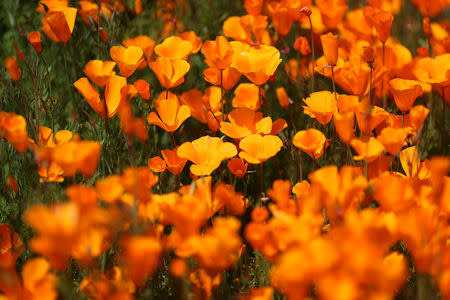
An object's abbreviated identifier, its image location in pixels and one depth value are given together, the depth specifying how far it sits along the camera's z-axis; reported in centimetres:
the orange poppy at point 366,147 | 188
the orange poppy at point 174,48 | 204
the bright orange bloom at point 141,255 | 171
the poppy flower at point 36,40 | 201
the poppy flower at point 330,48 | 197
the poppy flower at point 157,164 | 193
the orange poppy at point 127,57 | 198
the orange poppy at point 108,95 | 195
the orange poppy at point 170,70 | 198
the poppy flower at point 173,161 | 193
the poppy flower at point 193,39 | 207
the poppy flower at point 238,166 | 193
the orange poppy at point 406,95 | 196
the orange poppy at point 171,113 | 197
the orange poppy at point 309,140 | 190
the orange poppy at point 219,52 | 197
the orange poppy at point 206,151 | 191
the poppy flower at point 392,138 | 189
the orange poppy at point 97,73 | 196
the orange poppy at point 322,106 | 195
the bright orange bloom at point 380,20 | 203
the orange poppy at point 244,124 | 196
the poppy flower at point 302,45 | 211
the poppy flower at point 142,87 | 199
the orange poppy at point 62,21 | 200
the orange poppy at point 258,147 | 190
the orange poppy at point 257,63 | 198
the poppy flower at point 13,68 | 187
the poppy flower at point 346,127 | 182
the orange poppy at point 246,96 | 204
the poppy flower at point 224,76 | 201
